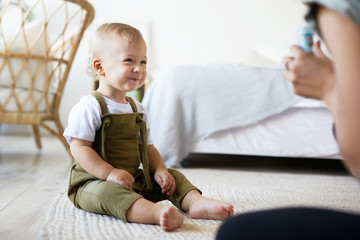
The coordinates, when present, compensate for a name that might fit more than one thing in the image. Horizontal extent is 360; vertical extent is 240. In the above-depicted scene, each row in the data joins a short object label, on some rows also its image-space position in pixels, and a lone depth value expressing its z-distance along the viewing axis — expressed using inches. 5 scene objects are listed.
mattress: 73.5
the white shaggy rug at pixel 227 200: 33.3
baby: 38.3
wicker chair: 72.0
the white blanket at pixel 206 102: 73.9
